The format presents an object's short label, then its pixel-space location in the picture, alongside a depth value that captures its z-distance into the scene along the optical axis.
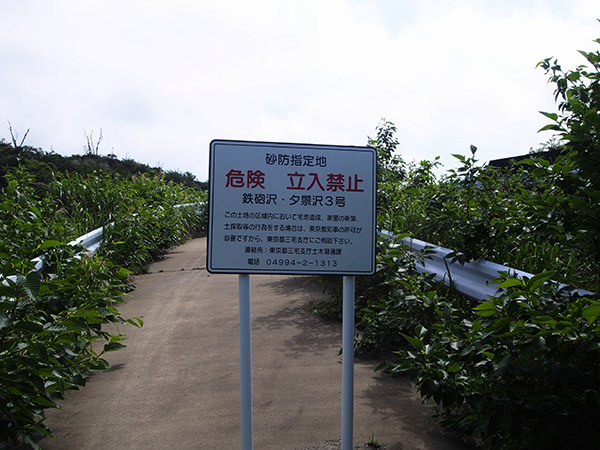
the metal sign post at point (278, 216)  2.88
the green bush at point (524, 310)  2.24
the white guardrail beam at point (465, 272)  3.88
